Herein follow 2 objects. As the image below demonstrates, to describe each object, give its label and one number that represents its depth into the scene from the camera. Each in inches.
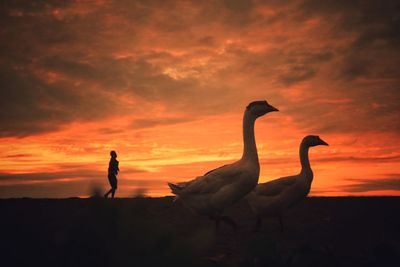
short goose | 489.7
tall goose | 415.8
